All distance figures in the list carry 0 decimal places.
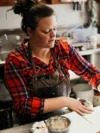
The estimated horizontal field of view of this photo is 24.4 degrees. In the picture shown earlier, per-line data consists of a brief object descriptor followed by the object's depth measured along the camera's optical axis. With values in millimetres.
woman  1542
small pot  1141
